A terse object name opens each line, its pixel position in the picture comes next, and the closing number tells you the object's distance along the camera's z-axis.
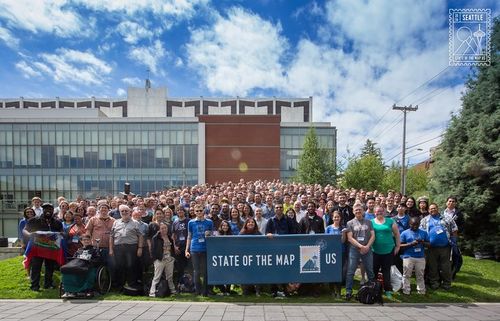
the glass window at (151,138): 49.72
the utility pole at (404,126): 28.20
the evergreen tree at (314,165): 29.42
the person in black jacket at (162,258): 6.62
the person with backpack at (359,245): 6.33
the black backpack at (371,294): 6.13
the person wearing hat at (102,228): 6.91
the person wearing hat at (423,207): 7.55
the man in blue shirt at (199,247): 6.59
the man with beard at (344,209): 8.12
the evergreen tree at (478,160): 10.78
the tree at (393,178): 33.78
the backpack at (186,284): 6.79
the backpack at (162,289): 6.53
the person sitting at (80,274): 6.34
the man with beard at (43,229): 6.98
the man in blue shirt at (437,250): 6.95
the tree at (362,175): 28.42
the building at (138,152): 49.28
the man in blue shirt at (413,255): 6.65
